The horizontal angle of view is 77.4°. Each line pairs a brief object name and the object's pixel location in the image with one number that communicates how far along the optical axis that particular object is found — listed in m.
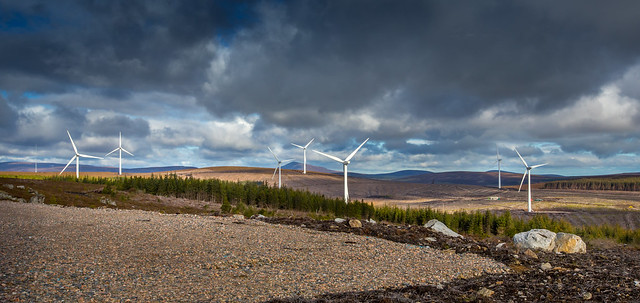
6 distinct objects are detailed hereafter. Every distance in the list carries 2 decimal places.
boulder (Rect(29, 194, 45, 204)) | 39.28
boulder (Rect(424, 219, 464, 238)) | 29.88
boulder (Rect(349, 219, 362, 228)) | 27.48
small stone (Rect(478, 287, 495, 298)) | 12.64
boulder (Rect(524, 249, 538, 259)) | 21.42
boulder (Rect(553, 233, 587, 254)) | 25.58
